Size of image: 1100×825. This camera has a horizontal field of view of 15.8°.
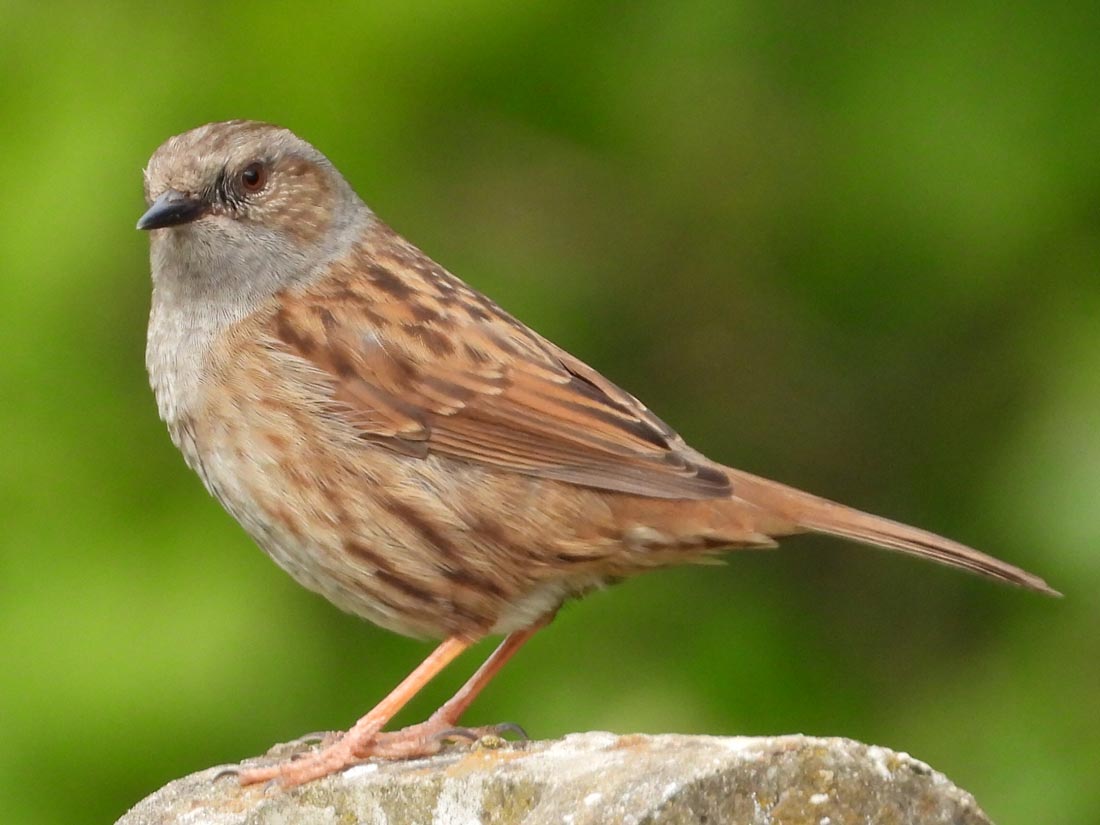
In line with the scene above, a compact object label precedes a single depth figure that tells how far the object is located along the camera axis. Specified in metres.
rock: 6.52
